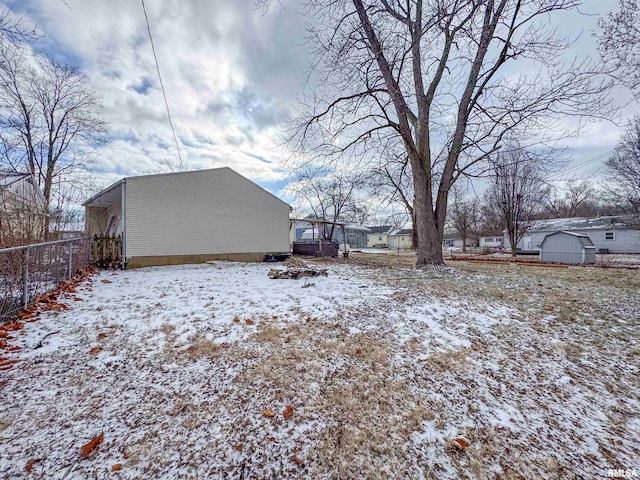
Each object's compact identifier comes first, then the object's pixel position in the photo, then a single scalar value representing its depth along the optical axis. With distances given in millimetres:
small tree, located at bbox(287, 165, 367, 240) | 25652
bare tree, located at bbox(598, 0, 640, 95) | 6133
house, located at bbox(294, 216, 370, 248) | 43775
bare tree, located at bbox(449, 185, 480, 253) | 27500
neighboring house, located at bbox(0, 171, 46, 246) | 4203
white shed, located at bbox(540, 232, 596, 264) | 15172
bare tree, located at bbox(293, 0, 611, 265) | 6629
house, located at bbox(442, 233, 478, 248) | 43488
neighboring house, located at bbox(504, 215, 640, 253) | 23594
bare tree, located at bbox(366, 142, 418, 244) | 9074
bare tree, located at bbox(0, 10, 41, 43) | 3979
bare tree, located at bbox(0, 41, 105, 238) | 12828
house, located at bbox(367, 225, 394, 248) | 47625
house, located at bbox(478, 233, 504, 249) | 41006
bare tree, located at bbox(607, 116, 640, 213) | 14633
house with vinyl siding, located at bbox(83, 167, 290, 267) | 9289
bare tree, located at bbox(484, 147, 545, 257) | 16234
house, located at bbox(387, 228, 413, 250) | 44038
